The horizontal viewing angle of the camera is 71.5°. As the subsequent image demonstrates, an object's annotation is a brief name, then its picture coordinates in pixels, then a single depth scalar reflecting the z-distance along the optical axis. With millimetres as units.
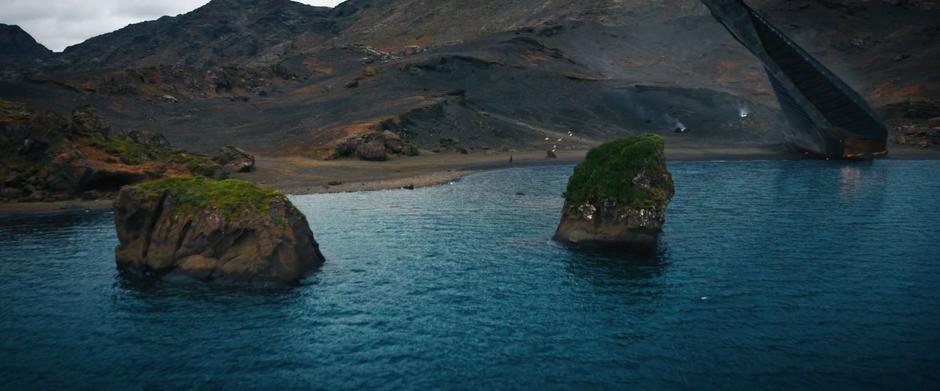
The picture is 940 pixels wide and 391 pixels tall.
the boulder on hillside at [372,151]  101375
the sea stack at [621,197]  47125
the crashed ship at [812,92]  99000
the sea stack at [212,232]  39031
